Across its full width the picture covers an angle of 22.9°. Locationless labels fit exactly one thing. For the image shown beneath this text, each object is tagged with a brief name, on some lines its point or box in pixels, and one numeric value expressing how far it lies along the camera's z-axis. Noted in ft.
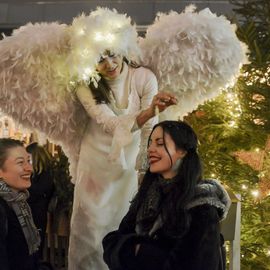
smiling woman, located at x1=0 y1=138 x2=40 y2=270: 9.18
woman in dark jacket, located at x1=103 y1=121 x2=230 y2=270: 8.45
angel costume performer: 11.02
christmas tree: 12.58
